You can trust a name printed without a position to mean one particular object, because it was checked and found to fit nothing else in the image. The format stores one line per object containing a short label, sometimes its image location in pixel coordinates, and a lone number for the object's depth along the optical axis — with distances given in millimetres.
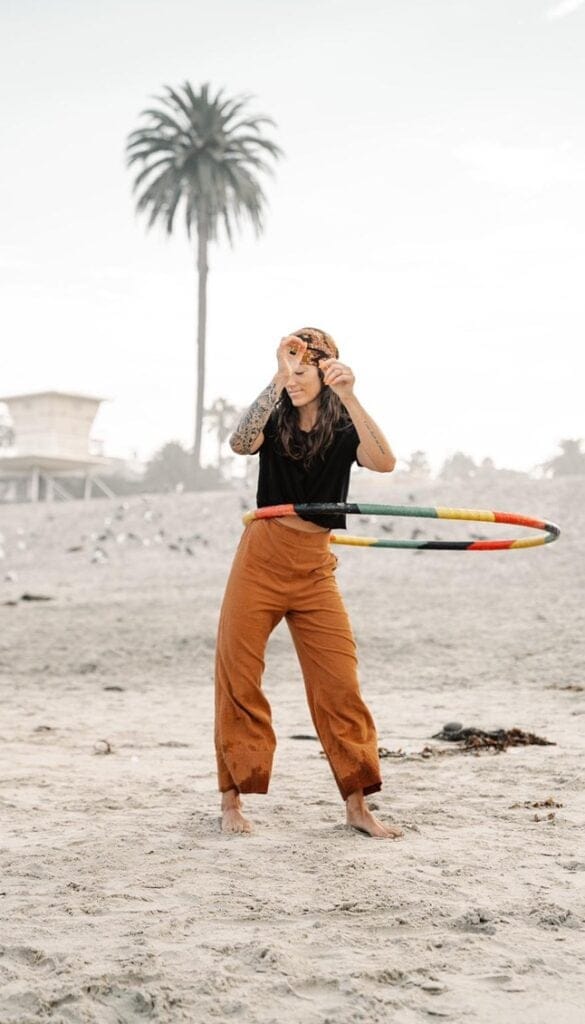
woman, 4898
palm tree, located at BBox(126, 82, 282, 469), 46000
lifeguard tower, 43747
